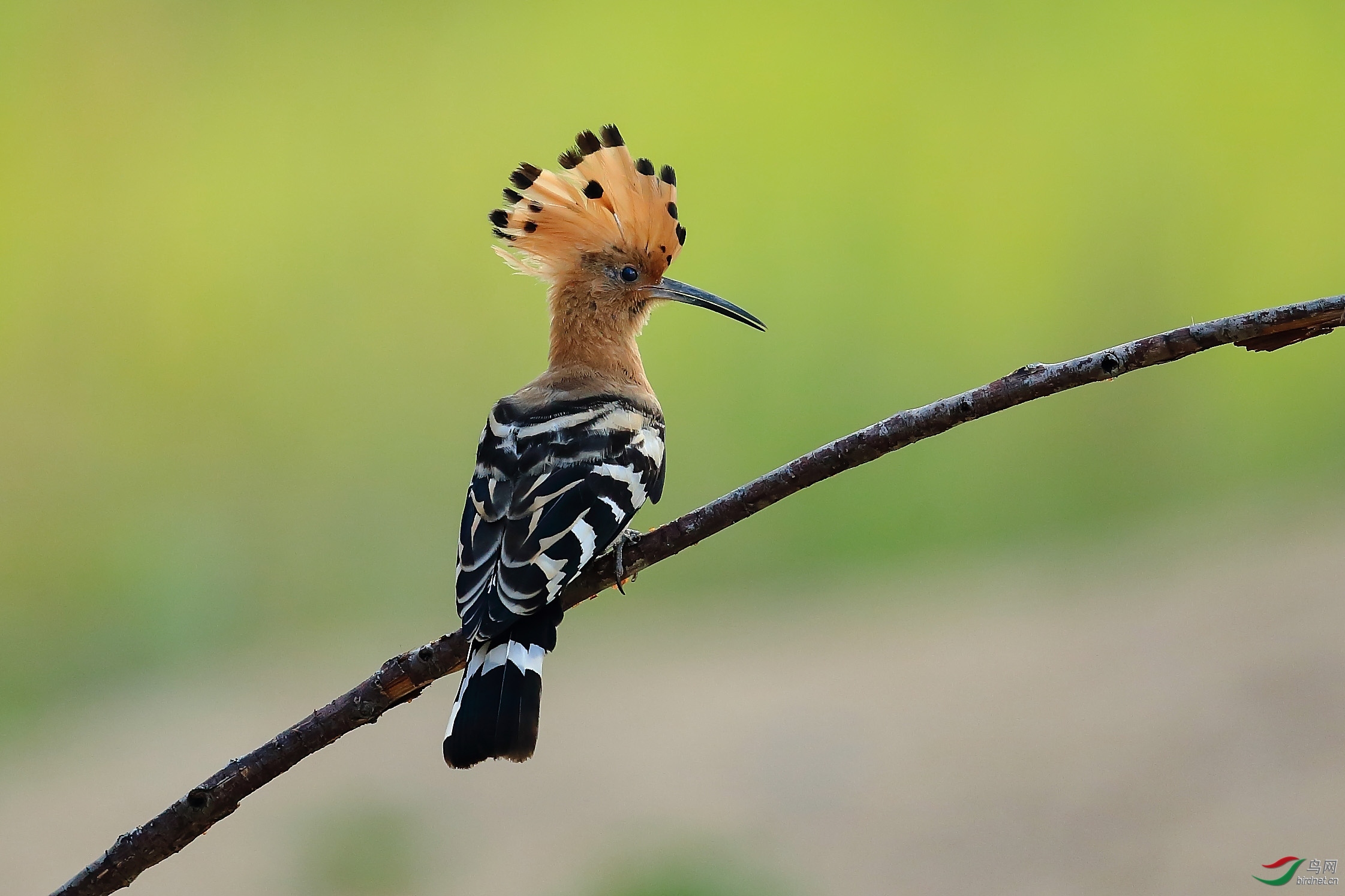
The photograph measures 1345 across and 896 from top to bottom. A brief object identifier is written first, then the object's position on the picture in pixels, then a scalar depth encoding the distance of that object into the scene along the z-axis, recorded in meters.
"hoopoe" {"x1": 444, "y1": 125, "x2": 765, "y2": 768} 8.75
